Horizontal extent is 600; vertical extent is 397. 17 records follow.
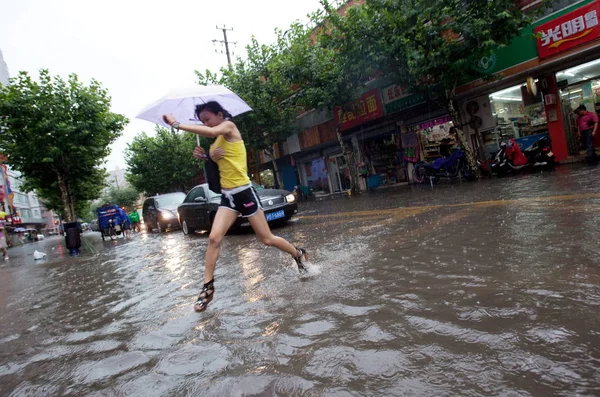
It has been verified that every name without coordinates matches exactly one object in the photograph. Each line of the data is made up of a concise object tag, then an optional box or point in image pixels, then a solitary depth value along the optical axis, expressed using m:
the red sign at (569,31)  11.23
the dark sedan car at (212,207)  8.98
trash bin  11.54
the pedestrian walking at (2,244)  12.46
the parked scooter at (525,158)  12.67
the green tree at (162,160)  33.81
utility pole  28.95
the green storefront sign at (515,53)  12.70
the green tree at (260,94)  20.97
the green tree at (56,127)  15.23
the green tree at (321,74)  16.49
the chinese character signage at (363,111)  18.94
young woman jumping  3.52
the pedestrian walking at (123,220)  17.38
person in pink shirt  11.01
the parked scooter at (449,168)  14.24
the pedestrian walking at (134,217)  26.39
